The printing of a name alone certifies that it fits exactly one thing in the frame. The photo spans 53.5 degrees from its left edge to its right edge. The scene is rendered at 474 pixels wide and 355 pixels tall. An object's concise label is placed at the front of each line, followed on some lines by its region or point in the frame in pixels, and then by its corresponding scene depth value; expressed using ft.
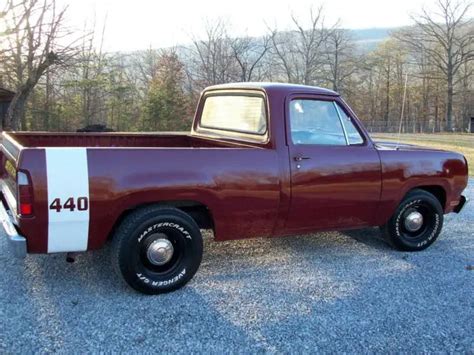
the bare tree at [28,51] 72.13
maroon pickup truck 11.59
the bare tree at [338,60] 202.18
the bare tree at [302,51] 191.21
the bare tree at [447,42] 187.01
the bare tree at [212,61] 151.12
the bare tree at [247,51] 142.41
